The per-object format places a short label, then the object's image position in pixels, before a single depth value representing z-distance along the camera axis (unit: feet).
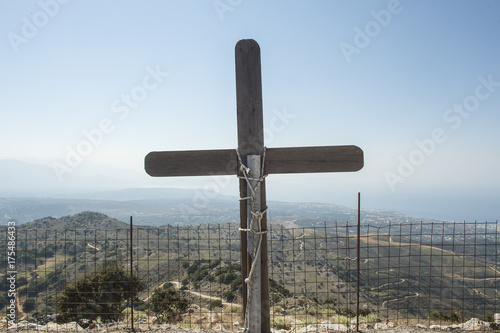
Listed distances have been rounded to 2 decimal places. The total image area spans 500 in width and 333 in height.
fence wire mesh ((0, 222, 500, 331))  16.45
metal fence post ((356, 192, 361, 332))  12.76
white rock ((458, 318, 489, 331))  14.94
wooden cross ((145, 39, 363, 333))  9.26
